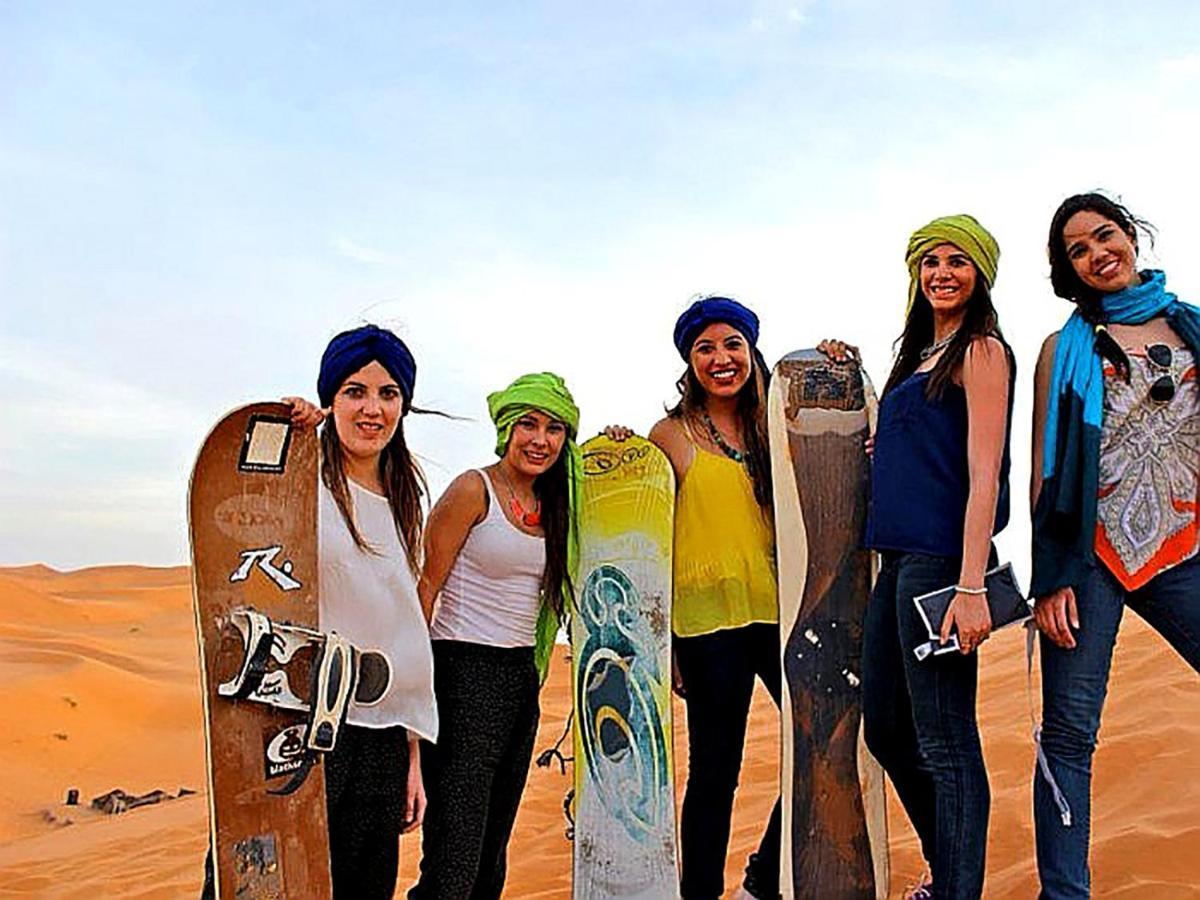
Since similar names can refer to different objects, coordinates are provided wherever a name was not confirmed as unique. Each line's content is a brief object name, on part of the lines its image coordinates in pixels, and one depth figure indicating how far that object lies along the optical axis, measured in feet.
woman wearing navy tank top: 9.18
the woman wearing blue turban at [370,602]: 8.97
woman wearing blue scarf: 8.93
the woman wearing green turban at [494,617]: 9.66
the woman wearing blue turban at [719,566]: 11.30
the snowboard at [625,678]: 12.01
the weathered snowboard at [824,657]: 11.63
